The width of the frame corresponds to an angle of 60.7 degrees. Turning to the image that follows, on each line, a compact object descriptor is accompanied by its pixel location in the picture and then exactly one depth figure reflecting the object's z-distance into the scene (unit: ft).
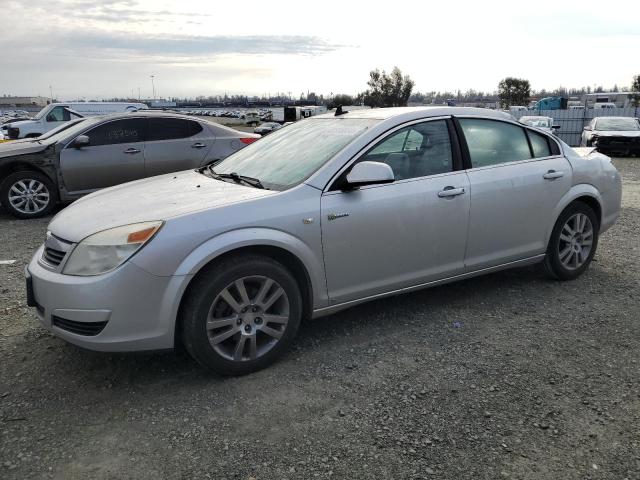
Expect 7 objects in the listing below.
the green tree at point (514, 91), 253.24
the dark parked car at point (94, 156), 26.45
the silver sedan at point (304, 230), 9.94
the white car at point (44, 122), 56.86
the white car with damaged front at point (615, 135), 60.85
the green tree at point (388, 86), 263.49
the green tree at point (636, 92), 183.52
